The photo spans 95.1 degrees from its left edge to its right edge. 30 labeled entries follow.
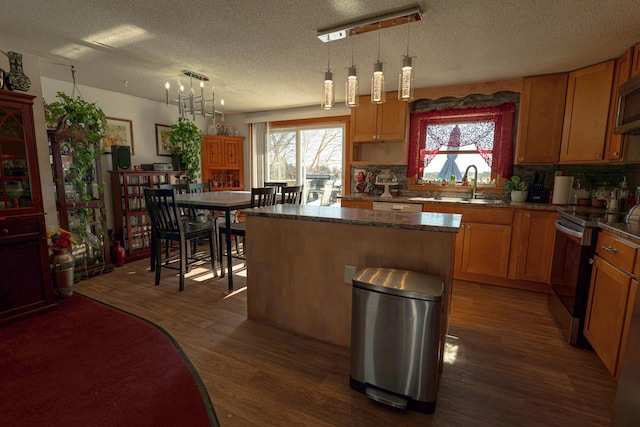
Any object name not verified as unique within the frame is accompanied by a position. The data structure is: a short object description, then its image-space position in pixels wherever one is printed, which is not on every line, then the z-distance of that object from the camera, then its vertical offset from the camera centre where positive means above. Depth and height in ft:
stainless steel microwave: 6.91 +1.73
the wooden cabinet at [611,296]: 5.24 -2.32
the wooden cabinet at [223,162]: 17.24 +0.64
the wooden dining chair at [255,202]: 9.82 -1.00
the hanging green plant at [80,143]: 10.01 +1.02
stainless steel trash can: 4.50 -2.59
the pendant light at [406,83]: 5.98 +1.94
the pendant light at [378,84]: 6.16 +1.94
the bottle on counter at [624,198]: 8.62 -0.60
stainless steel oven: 6.66 -2.24
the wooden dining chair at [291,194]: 11.04 -0.81
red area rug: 4.72 -3.91
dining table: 9.34 -1.01
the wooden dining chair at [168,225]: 9.36 -1.75
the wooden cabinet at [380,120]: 12.61 +2.40
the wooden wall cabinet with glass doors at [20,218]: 7.42 -1.22
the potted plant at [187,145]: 14.69 +1.38
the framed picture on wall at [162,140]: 15.34 +1.66
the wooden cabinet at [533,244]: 9.69 -2.29
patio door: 16.19 +0.93
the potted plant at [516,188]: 11.05 -0.46
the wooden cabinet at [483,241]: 10.19 -2.29
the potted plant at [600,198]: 9.38 -0.66
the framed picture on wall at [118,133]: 13.16 +1.75
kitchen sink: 10.49 -0.95
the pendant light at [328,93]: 6.60 +1.87
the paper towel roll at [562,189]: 10.11 -0.42
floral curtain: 11.59 +1.76
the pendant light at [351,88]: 6.47 +1.95
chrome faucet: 11.83 -0.25
